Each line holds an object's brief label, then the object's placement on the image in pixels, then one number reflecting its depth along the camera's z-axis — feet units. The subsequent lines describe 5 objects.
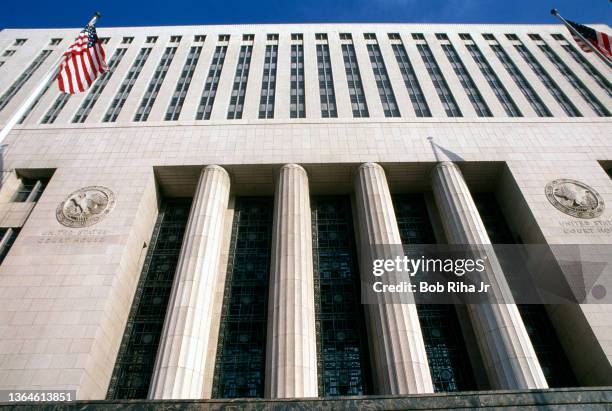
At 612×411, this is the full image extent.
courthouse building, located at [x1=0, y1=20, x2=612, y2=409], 57.00
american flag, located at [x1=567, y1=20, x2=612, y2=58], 63.93
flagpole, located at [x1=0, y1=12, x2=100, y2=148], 54.35
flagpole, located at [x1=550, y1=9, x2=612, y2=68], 65.05
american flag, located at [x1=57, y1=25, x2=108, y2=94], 65.10
